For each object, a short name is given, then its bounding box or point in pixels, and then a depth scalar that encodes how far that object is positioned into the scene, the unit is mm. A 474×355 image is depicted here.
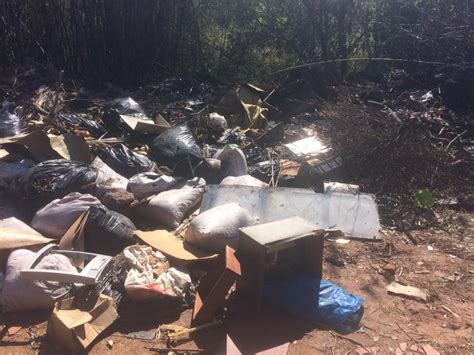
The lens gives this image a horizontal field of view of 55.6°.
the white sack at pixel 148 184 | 3779
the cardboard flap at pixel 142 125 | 4570
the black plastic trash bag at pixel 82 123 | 4617
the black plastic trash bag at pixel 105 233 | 3203
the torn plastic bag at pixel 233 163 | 4250
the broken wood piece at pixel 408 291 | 2884
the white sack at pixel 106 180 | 3698
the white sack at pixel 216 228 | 3072
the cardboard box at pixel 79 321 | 2336
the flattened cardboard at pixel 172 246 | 2979
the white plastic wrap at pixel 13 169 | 3709
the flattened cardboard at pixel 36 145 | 3889
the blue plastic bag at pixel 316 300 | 2611
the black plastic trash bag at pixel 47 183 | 3438
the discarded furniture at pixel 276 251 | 2570
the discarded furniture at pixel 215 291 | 2498
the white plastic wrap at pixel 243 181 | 3990
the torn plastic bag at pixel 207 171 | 4223
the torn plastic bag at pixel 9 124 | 4332
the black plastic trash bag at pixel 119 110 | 4816
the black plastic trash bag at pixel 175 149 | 4184
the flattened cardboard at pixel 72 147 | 3975
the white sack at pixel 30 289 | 2598
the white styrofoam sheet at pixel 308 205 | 3658
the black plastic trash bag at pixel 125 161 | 4074
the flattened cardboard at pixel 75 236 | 3021
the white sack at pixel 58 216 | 3242
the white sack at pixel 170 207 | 3557
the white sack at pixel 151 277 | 2662
